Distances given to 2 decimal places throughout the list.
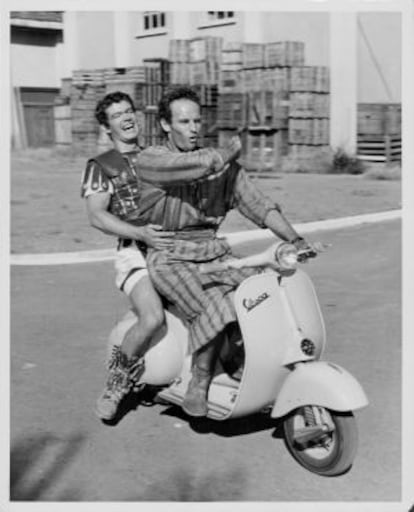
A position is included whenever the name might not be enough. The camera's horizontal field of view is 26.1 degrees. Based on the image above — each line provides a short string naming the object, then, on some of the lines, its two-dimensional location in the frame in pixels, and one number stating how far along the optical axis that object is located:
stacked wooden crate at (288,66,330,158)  8.37
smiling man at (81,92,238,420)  3.81
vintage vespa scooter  3.49
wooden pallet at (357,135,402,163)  6.69
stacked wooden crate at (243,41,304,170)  9.62
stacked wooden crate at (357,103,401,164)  5.86
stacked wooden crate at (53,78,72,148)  6.37
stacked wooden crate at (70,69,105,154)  6.81
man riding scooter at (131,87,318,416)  3.70
